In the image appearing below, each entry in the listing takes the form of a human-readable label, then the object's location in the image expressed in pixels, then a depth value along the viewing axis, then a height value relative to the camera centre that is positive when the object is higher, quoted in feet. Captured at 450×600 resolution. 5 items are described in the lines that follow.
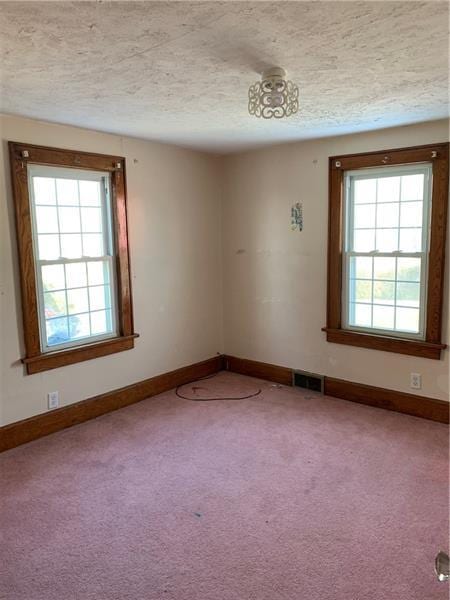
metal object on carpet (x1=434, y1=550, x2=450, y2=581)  3.62 -2.71
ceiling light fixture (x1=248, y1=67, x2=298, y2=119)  7.17 +2.40
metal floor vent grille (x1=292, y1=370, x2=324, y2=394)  13.82 -4.53
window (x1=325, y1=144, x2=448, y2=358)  11.25 -0.39
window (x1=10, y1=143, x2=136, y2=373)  10.52 -0.32
